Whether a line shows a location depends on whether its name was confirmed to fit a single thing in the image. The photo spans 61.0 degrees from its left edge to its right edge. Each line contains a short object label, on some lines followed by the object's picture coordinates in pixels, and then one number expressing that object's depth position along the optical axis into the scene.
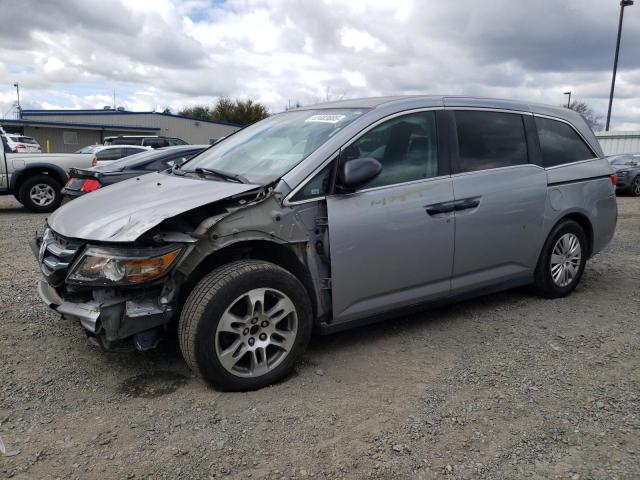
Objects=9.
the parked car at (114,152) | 18.19
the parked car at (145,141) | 26.64
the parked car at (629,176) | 16.62
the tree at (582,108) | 51.66
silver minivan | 3.01
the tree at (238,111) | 59.41
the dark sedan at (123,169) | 8.16
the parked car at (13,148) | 11.05
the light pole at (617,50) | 27.59
